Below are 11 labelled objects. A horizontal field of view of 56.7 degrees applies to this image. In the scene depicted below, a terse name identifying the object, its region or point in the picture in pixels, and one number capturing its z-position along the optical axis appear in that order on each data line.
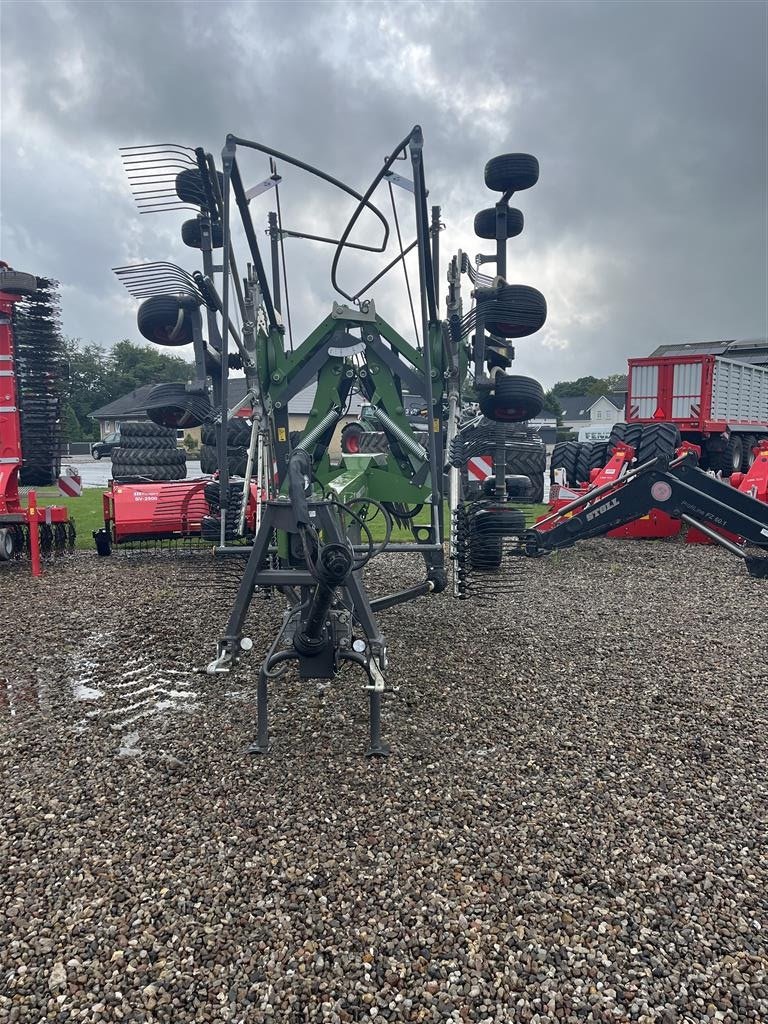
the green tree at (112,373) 62.45
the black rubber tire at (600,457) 12.15
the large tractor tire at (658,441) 10.47
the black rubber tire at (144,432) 10.57
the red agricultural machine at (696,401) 12.63
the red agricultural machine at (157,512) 8.37
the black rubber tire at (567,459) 12.87
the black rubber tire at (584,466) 12.66
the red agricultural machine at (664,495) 6.13
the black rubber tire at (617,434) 11.62
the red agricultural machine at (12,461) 7.96
